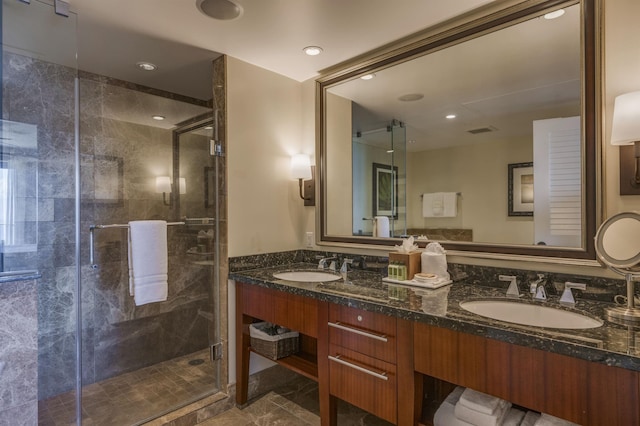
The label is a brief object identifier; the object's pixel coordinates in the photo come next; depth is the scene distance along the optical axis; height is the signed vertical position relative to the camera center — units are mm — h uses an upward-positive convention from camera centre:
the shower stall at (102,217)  1858 -13
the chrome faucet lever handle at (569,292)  1459 -340
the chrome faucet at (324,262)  2446 -343
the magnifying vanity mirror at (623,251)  1241 -142
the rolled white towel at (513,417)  1324 -798
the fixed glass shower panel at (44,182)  1778 +188
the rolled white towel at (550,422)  1202 -728
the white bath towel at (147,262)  2225 -311
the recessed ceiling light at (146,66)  2416 +1055
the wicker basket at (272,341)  2119 -790
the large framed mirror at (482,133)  1536 +433
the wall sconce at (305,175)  2580 +291
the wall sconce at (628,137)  1312 +291
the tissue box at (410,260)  1889 -256
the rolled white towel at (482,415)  1298 -770
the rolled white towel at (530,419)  1322 -800
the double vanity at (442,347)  1017 -493
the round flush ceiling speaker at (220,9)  1712 +1043
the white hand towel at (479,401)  1307 -724
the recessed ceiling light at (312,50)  2189 +1050
